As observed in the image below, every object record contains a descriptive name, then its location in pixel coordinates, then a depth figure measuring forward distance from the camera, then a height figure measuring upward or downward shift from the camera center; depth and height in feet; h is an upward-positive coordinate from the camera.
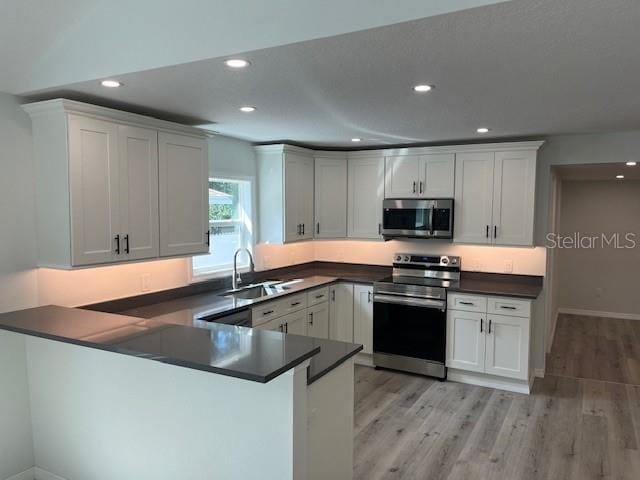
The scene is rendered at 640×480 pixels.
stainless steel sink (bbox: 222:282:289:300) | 13.64 -2.28
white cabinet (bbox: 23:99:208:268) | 9.01 +0.67
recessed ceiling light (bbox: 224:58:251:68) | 6.91 +2.32
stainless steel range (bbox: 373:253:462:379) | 14.74 -3.40
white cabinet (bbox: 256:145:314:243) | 15.48 +0.81
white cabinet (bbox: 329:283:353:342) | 16.40 -3.40
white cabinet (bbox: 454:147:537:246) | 14.40 +0.64
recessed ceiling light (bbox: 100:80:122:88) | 8.14 +2.35
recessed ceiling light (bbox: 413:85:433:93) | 8.38 +2.35
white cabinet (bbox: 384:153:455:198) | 15.56 +1.41
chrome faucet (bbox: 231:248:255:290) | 14.05 -1.74
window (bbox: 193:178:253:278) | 14.07 -0.29
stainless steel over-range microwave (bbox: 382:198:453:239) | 15.51 -0.05
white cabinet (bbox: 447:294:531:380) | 13.69 -3.64
